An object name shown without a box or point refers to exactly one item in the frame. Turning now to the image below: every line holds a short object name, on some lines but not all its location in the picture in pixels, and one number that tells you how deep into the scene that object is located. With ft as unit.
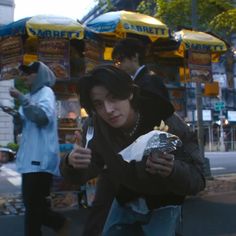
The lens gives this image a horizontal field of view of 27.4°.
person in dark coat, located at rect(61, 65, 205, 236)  6.40
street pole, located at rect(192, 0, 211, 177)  34.60
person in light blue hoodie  13.29
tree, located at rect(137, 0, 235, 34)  42.80
